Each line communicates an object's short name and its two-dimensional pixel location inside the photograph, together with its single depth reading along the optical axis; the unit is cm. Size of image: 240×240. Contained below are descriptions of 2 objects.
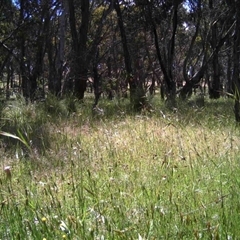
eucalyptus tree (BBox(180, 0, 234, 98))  1295
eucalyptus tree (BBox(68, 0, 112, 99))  1152
